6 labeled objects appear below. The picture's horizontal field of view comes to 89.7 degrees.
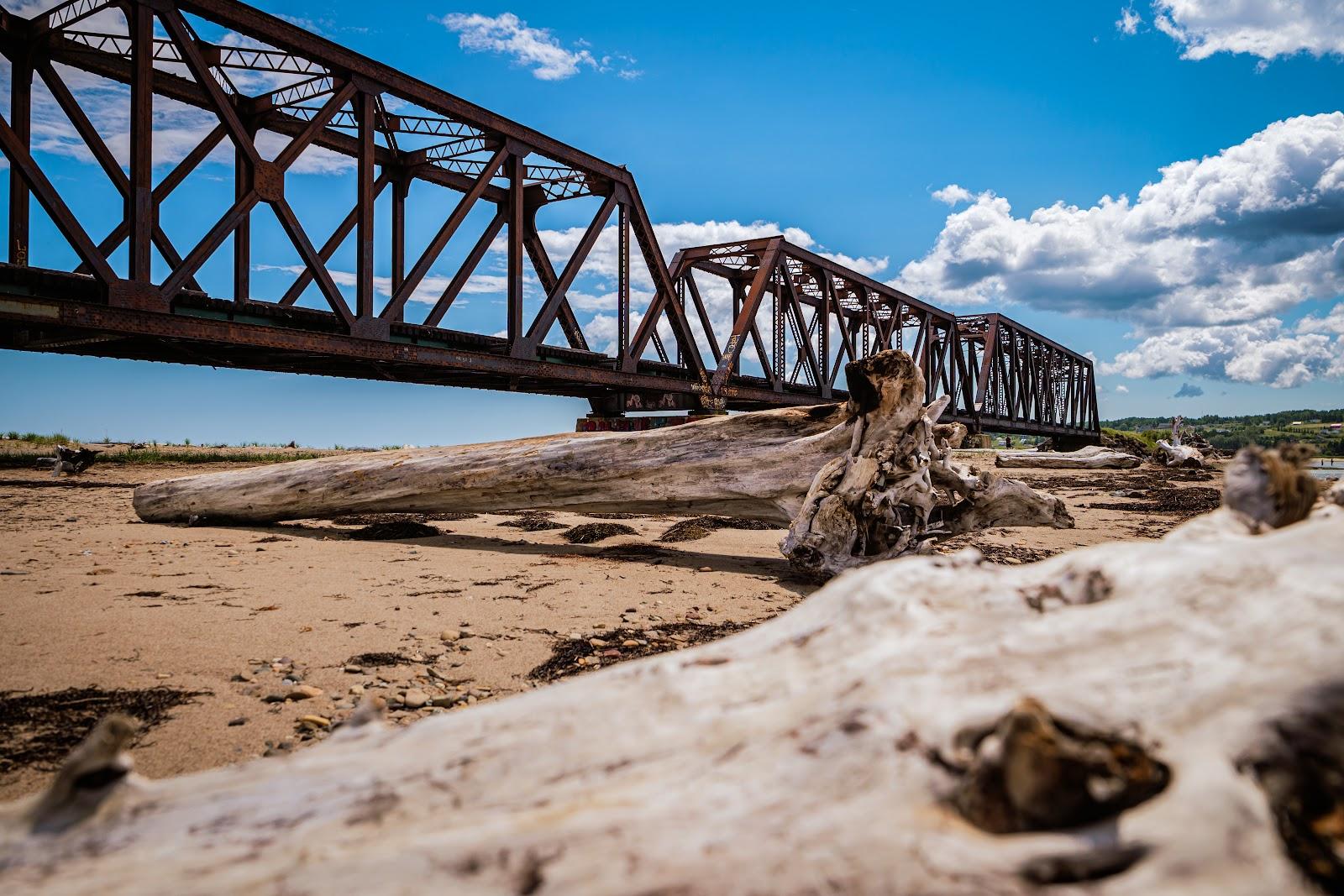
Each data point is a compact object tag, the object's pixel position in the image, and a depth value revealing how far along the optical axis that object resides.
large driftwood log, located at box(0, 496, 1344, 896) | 0.75
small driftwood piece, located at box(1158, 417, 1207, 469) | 15.95
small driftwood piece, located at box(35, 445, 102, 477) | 9.65
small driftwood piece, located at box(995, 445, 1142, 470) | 15.44
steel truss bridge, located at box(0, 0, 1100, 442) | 7.20
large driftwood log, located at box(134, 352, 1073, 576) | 3.92
